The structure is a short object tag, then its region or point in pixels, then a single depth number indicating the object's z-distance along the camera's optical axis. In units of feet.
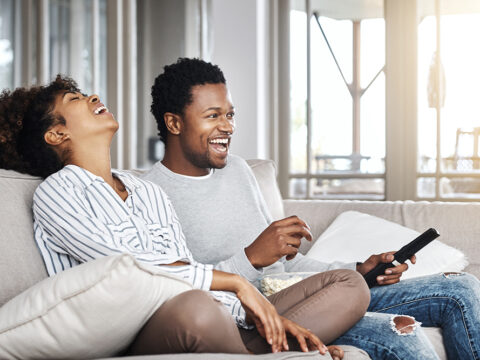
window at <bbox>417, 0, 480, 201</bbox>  12.12
